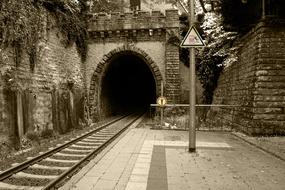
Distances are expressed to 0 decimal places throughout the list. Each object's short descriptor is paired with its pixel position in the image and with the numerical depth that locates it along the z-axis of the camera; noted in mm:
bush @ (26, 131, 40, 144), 10073
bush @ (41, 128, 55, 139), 11216
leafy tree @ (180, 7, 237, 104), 13768
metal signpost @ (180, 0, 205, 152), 7848
